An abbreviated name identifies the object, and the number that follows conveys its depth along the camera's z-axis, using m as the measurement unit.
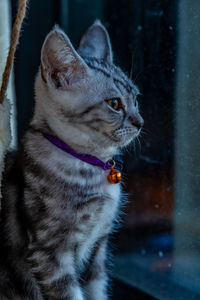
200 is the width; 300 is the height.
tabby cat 0.70
